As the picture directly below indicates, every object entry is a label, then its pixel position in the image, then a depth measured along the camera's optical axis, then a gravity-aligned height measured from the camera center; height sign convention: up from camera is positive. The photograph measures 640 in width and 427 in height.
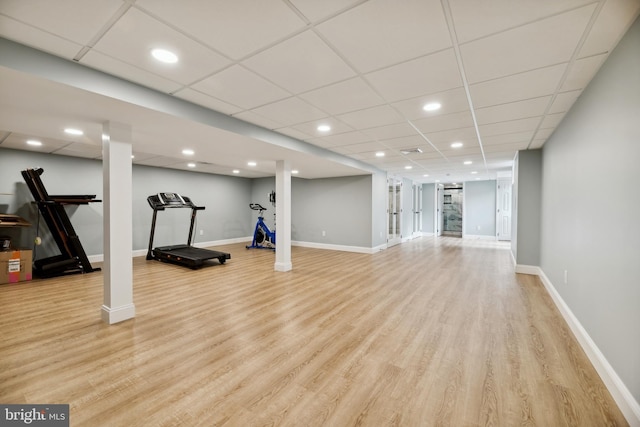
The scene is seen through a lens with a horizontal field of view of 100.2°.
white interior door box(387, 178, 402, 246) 8.73 -0.01
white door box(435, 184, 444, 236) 11.94 +0.18
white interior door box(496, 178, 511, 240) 9.45 +0.07
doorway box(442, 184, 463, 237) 12.66 +0.14
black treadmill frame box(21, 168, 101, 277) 4.63 -0.40
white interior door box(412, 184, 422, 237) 11.16 +0.12
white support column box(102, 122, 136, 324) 2.79 -0.09
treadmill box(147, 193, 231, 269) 5.53 -0.92
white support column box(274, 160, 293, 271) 5.11 -0.07
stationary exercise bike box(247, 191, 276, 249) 7.96 -0.74
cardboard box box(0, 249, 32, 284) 4.21 -0.89
